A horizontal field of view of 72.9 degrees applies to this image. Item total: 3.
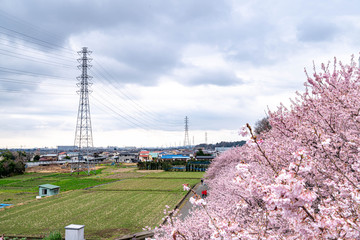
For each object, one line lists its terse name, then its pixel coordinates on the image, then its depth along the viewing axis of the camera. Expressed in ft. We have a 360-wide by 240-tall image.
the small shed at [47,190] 123.44
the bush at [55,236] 52.60
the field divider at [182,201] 92.66
